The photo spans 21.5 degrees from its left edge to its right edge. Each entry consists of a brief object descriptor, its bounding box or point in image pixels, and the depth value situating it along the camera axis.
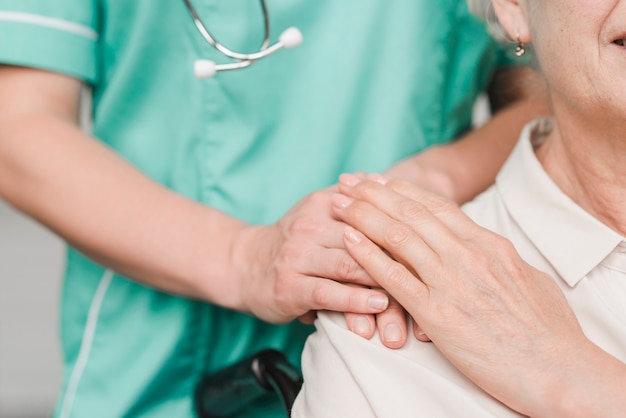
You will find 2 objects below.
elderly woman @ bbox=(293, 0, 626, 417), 1.02
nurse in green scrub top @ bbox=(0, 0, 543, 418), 1.15
